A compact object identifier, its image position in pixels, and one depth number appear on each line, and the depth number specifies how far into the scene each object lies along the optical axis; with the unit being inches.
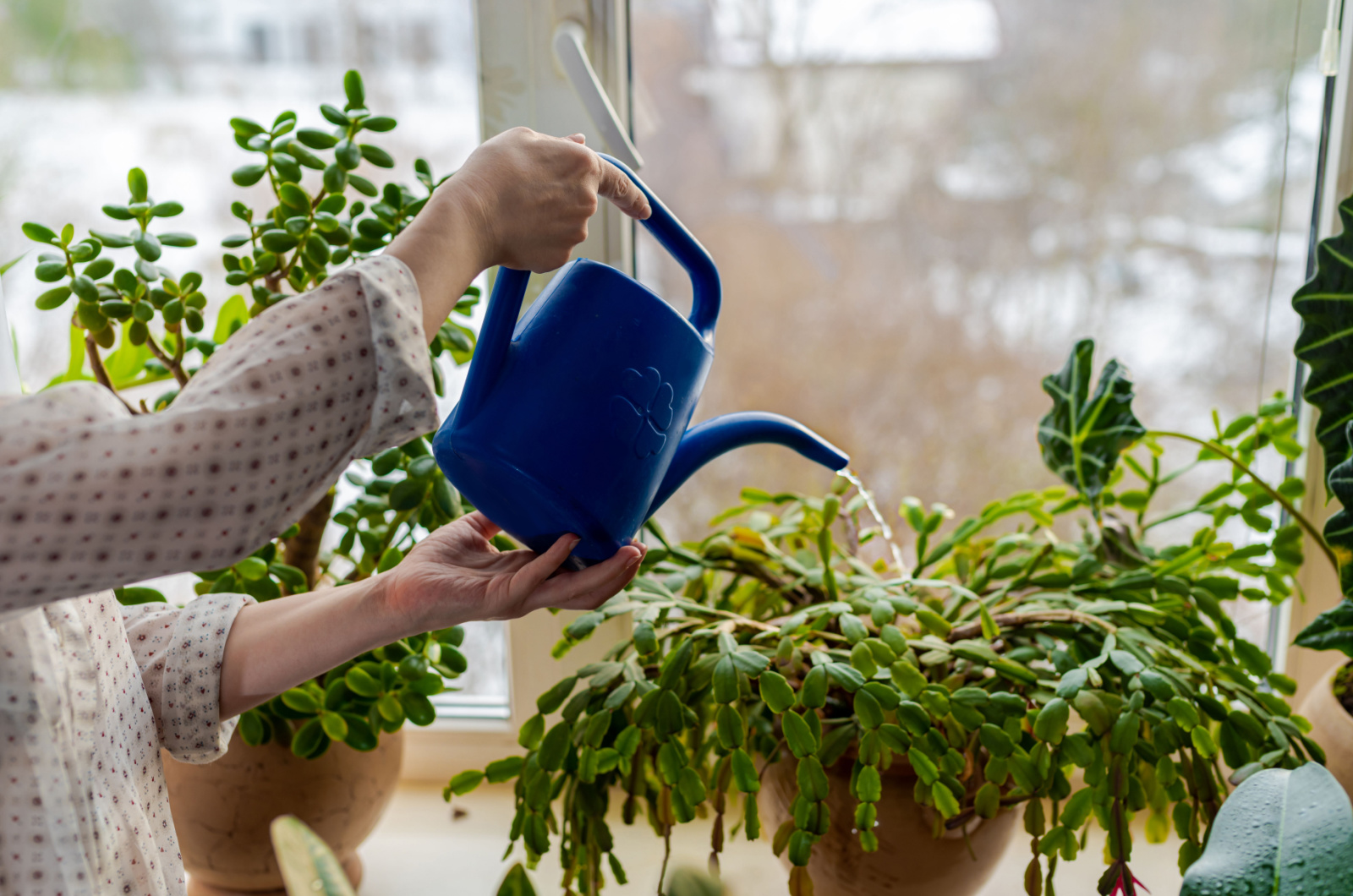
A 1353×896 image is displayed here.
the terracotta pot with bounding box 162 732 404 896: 32.7
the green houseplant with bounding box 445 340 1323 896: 26.5
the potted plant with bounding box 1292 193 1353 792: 30.3
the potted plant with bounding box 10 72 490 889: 29.9
